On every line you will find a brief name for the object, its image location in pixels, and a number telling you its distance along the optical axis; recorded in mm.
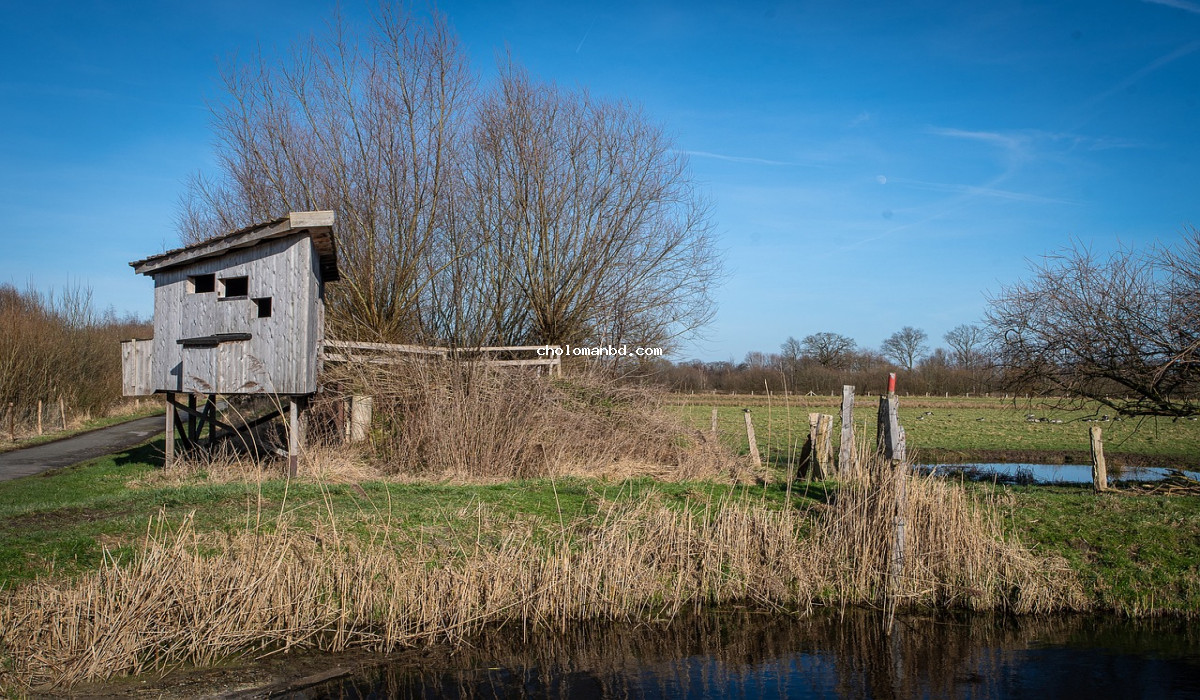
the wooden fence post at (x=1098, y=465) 13298
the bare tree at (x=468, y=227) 23484
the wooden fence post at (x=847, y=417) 12547
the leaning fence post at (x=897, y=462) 8484
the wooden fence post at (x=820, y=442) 14405
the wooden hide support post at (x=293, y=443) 13867
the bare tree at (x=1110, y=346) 13422
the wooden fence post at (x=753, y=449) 16656
